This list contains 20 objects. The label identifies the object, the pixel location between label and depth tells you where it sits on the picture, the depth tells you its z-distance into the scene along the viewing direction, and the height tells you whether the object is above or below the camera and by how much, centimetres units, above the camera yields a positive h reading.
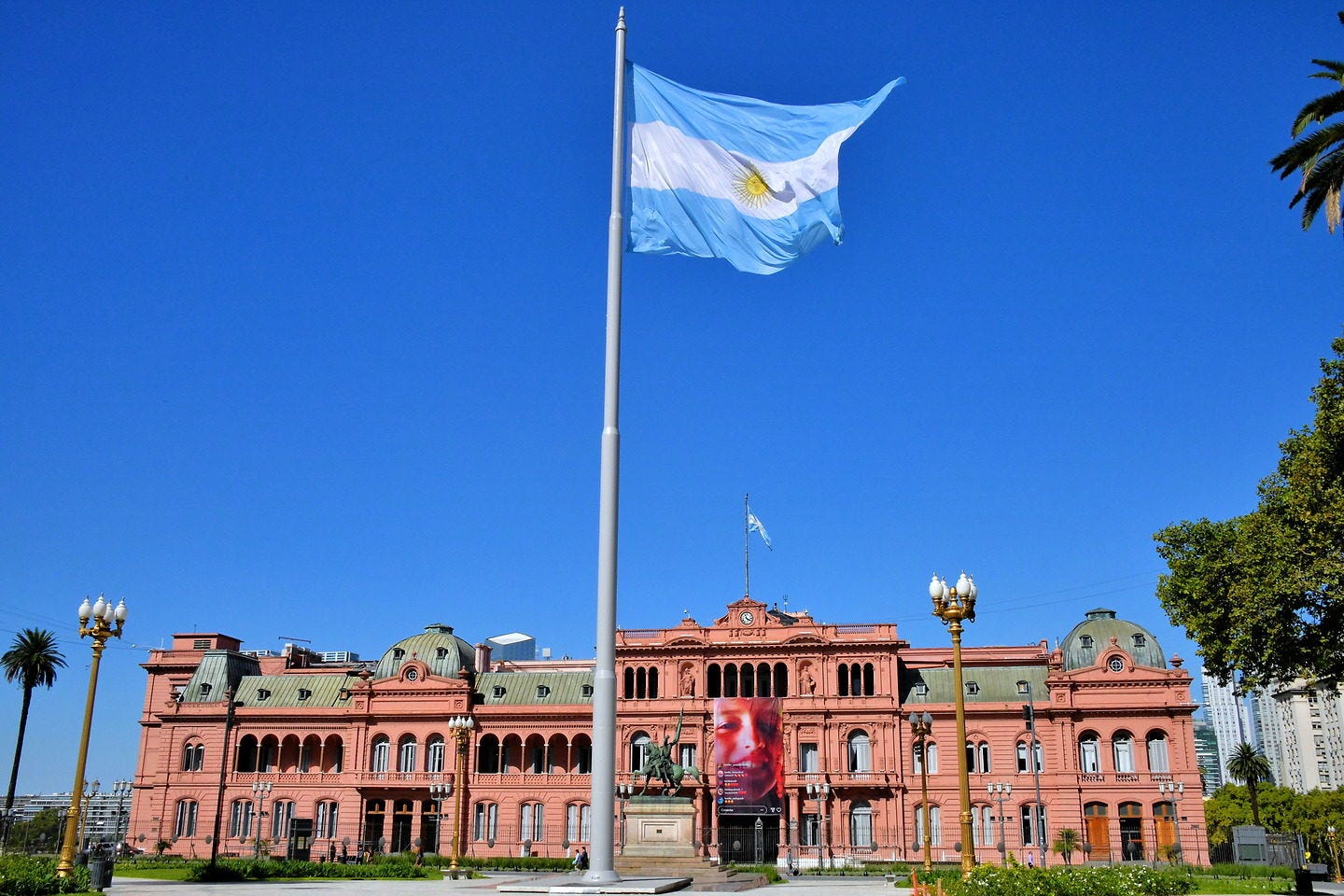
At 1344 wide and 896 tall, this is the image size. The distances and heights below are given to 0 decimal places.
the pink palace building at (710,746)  7438 +279
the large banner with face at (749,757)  7438 +192
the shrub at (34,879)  2727 -225
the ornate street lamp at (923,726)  4146 +231
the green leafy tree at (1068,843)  7079 -325
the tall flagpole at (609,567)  1792 +346
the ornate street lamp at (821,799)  7225 -71
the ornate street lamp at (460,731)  5500 +263
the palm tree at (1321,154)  3316 +1805
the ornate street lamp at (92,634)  3334 +449
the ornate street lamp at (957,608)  2981 +466
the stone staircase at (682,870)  4225 -302
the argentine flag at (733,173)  2155 +1118
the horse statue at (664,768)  4972 +79
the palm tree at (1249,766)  10298 +208
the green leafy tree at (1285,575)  3984 +768
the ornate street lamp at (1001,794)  6994 -37
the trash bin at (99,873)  3644 -272
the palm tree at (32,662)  8919 +921
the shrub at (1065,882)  2300 -192
